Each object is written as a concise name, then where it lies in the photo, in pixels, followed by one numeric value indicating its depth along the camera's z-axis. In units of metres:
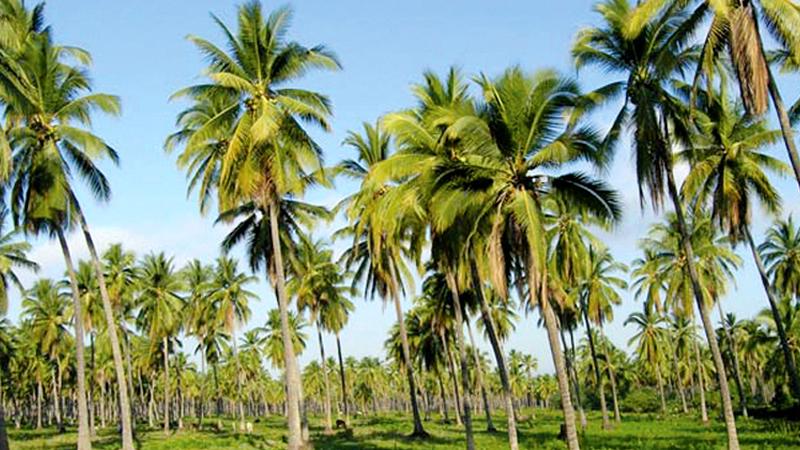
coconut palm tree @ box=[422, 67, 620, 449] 16.05
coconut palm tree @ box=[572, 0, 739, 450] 18.50
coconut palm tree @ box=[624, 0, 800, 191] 14.33
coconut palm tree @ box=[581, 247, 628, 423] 45.53
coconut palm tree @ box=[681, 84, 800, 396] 25.64
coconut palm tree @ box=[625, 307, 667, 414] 63.62
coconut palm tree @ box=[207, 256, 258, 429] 50.94
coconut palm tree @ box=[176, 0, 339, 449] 21.33
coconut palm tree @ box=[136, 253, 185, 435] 50.00
